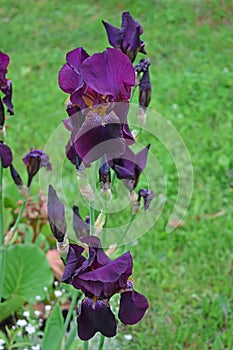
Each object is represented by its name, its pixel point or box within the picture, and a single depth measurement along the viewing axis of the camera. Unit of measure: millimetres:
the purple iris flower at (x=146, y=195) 1041
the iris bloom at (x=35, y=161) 1072
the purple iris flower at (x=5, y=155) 971
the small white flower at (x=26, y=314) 1217
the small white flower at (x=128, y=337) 1243
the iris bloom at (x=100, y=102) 797
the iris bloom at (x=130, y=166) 939
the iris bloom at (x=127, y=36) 947
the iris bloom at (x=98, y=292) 825
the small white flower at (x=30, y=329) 1168
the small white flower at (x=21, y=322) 1175
